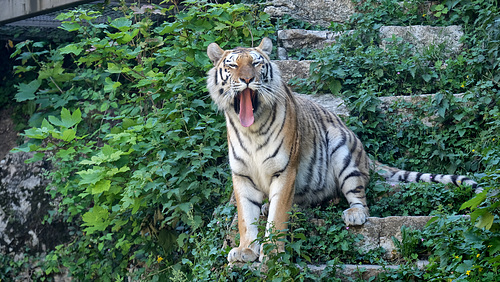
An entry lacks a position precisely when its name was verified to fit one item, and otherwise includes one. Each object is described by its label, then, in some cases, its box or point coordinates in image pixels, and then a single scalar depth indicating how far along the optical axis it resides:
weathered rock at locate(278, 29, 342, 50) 13.43
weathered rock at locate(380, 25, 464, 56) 12.70
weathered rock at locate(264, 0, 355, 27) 14.47
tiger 7.73
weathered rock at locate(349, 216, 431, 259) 7.80
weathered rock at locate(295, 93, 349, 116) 11.12
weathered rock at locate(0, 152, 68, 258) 12.37
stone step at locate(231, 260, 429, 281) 7.05
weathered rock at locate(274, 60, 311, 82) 12.29
